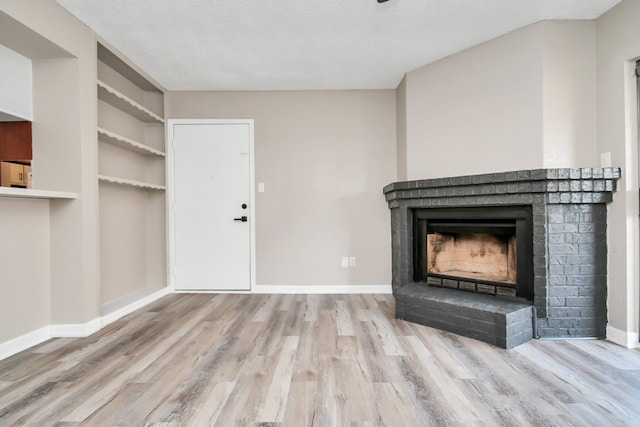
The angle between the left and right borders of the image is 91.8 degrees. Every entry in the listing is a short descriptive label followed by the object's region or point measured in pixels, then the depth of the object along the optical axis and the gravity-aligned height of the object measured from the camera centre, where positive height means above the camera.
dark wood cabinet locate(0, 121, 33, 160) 2.26 +0.57
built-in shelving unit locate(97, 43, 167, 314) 2.88 +0.32
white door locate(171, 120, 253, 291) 3.63 +0.14
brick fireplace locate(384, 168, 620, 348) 2.18 -0.37
